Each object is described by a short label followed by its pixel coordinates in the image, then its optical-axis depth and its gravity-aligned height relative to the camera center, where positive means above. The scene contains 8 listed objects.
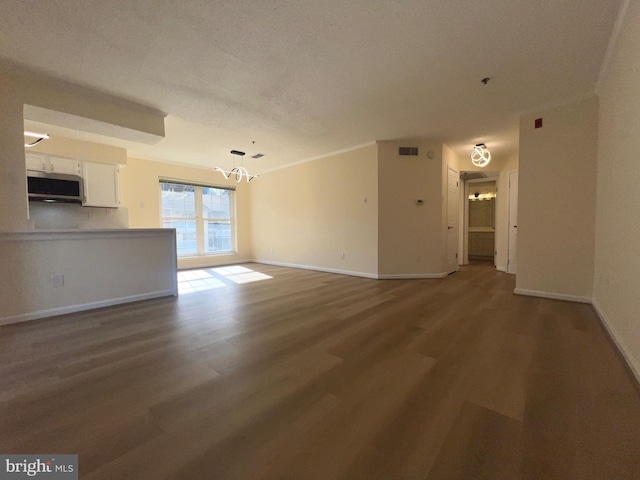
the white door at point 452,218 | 5.43 +0.18
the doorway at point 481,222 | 7.42 +0.12
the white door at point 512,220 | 5.42 +0.11
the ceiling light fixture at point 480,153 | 5.03 +1.47
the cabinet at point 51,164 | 4.40 +1.20
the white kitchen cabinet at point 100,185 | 4.91 +0.91
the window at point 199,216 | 6.73 +0.37
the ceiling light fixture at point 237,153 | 5.41 +1.64
